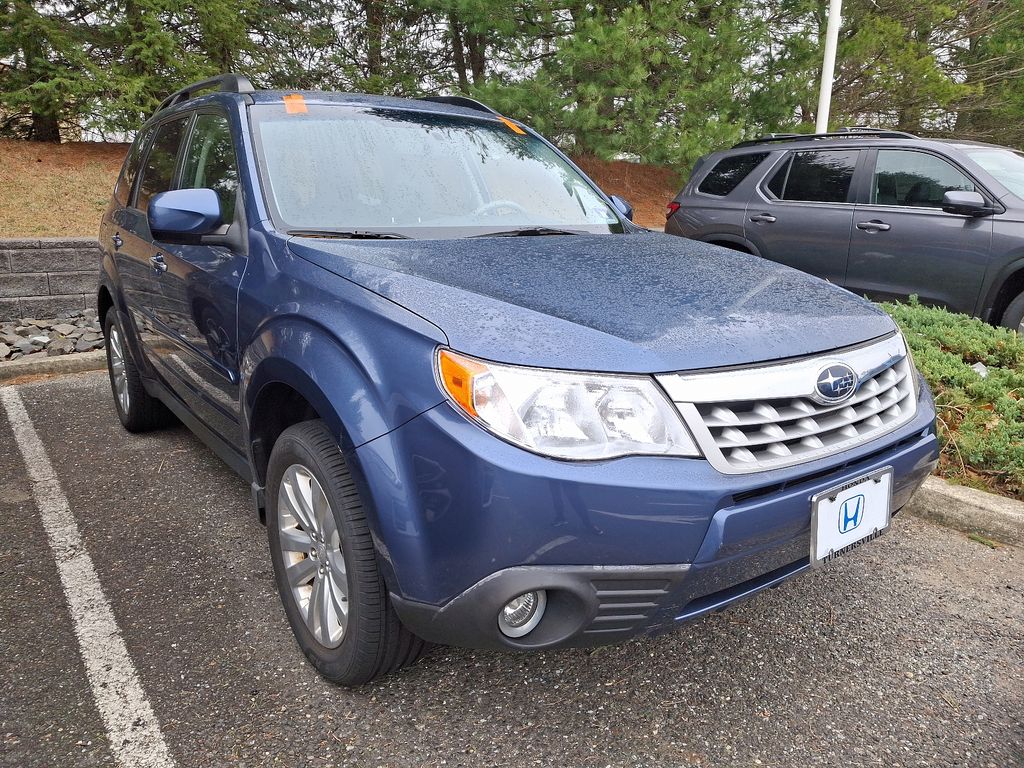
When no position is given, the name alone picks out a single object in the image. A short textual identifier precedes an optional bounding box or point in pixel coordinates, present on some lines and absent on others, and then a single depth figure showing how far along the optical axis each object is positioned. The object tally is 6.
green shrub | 3.54
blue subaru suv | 1.71
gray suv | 5.23
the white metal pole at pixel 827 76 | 9.16
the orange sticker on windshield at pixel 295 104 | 2.95
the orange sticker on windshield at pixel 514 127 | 3.53
